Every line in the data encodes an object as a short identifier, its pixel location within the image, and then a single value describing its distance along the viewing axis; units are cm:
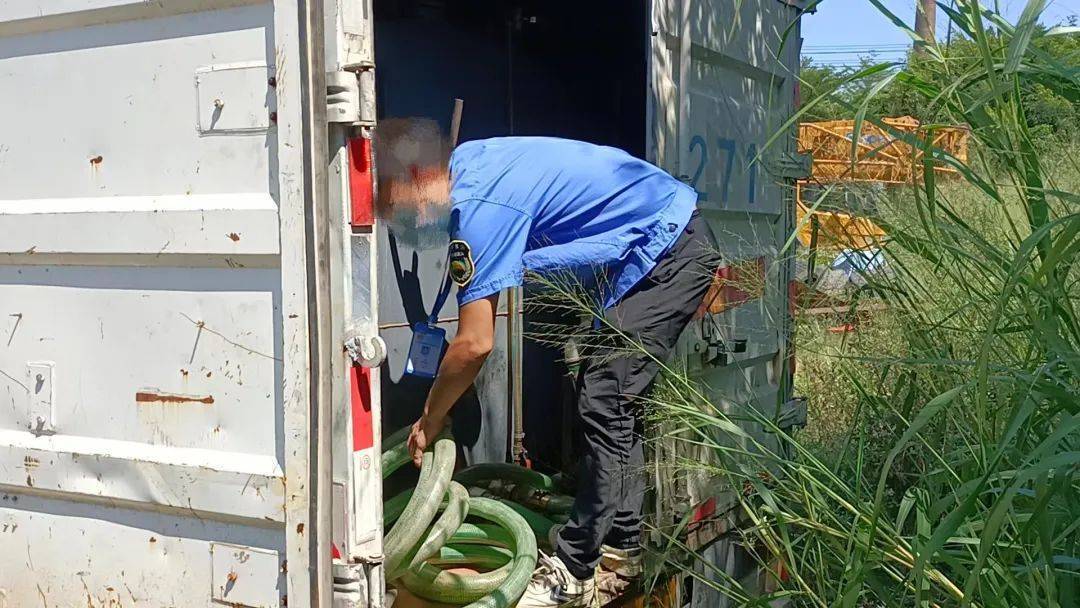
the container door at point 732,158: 320
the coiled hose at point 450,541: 304
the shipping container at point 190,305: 221
